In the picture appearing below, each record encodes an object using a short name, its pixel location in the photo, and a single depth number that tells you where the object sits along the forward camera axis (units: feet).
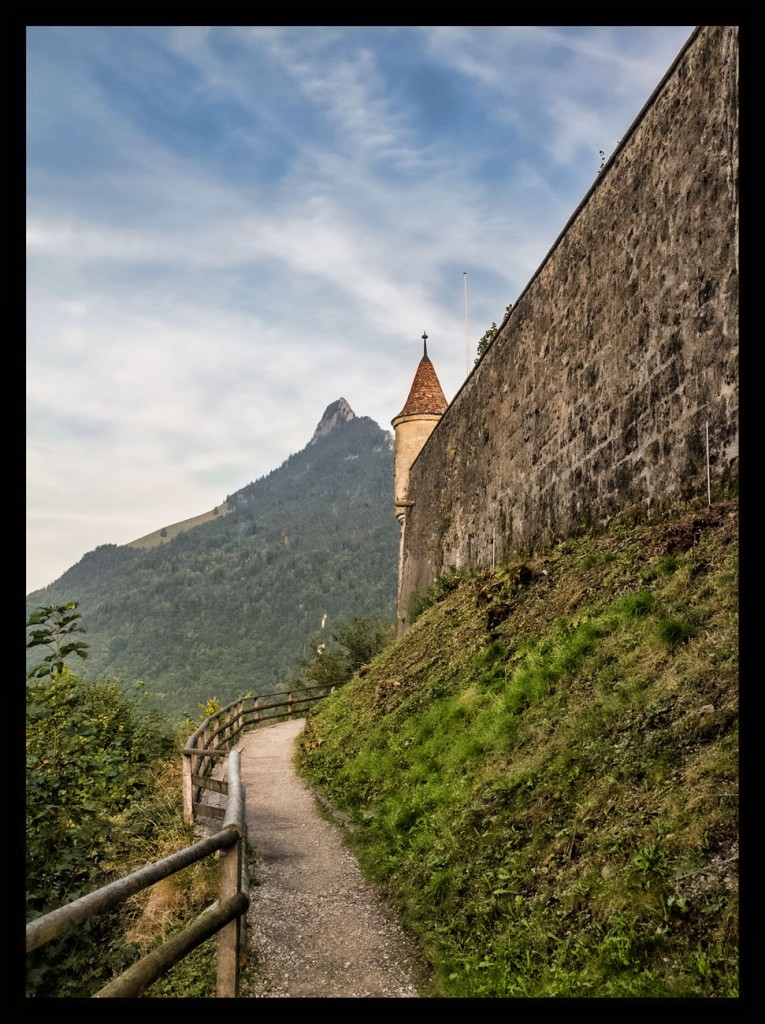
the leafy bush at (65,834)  17.41
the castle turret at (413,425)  92.99
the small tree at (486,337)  71.31
